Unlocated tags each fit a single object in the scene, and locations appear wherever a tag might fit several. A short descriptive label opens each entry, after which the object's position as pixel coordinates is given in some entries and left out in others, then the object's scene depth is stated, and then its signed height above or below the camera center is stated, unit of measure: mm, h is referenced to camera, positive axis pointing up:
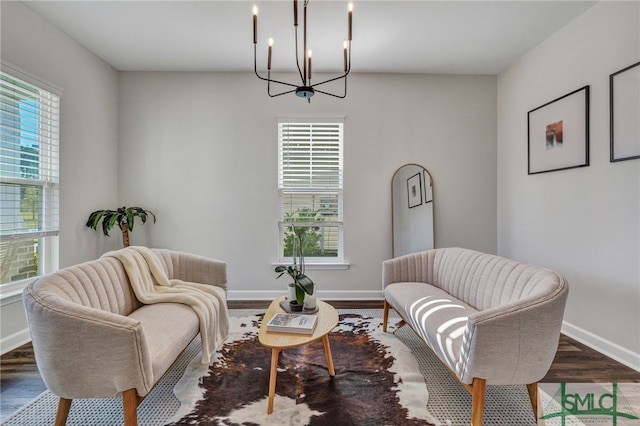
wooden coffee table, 1640 -734
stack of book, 1762 -692
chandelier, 1943 +801
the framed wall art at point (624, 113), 2129 +733
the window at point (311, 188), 3656 +283
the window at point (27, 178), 2354 +276
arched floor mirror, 3633 +24
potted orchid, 2023 -503
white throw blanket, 2090 -619
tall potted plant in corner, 3098 -89
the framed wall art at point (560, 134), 2535 +731
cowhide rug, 1605 -1108
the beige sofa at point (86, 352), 1341 -650
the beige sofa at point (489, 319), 1462 -665
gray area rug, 1592 -1123
